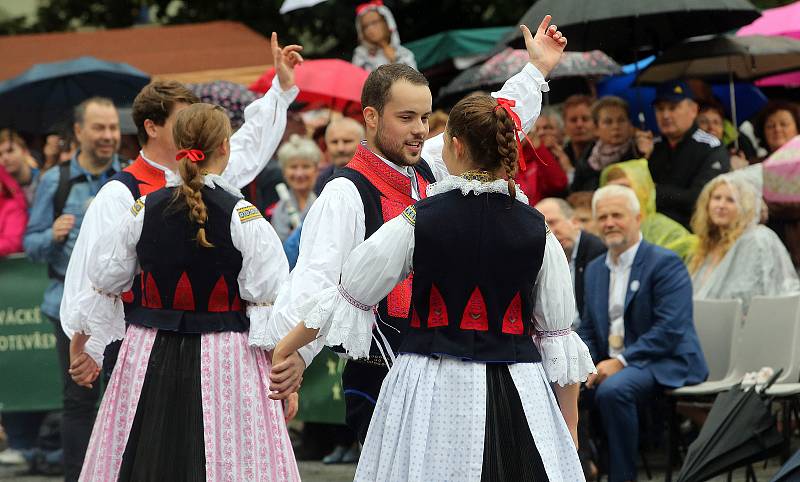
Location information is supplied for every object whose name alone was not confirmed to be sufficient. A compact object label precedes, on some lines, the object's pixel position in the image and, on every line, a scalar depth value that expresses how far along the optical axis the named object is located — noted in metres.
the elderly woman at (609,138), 19.11
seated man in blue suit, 15.56
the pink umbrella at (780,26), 21.90
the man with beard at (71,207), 14.98
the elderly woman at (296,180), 18.94
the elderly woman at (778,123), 19.95
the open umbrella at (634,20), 18.09
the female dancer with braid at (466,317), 8.65
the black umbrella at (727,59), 19.22
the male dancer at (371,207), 9.59
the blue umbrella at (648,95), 20.39
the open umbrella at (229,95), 19.91
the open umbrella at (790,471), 9.97
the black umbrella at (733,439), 13.94
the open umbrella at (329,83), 20.77
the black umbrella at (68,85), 21.59
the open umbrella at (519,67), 21.30
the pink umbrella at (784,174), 17.62
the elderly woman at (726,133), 19.19
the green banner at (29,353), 19.19
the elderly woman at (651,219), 17.69
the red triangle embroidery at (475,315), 8.70
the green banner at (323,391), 18.27
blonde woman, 16.72
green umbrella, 26.48
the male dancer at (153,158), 11.99
